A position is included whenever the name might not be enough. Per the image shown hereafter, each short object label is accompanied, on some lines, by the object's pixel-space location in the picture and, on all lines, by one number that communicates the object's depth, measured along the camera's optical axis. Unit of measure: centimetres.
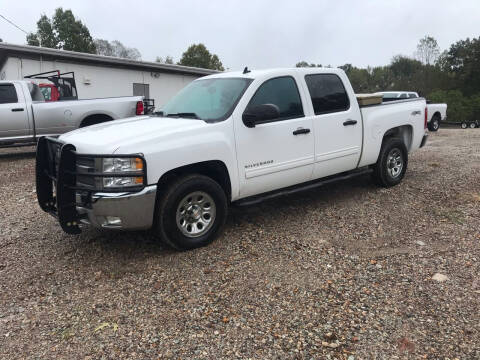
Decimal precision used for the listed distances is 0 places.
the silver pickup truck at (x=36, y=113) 916
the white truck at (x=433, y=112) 1745
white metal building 1472
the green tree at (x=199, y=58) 5406
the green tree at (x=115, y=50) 7450
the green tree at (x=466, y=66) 4303
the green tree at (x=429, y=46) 6550
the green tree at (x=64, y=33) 5216
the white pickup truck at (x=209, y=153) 373
